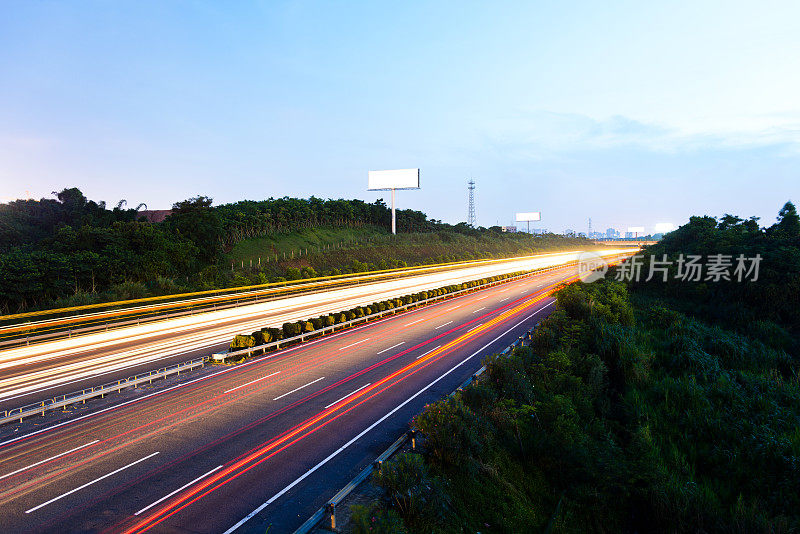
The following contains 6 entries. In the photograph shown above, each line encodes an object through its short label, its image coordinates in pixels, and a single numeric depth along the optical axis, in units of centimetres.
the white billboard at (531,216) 16812
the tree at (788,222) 4222
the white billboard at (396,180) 8938
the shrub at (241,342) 2212
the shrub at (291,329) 2547
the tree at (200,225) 6284
